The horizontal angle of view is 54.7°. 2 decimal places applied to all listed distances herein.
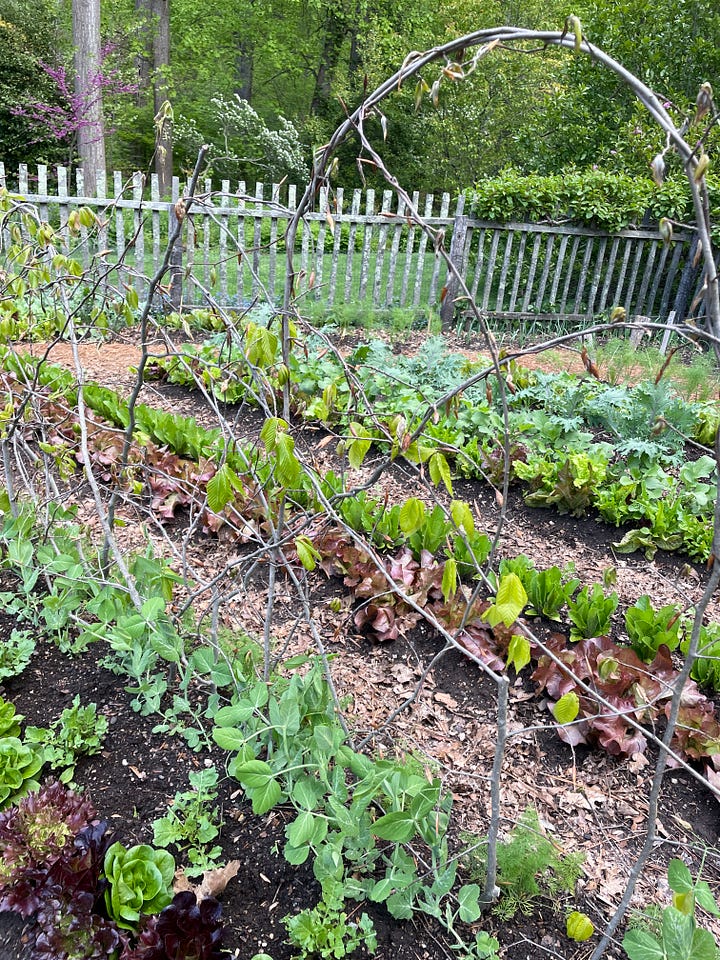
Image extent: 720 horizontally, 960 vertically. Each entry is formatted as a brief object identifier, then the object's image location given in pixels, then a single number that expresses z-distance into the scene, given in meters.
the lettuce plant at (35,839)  1.80
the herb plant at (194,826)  1.93
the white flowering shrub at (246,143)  16.09
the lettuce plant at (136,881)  1.74
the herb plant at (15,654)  2.50
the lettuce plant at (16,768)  2.08
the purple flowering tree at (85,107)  11.22
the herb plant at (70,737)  2.19
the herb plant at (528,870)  1.91
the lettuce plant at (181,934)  1.63
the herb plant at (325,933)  1.71
